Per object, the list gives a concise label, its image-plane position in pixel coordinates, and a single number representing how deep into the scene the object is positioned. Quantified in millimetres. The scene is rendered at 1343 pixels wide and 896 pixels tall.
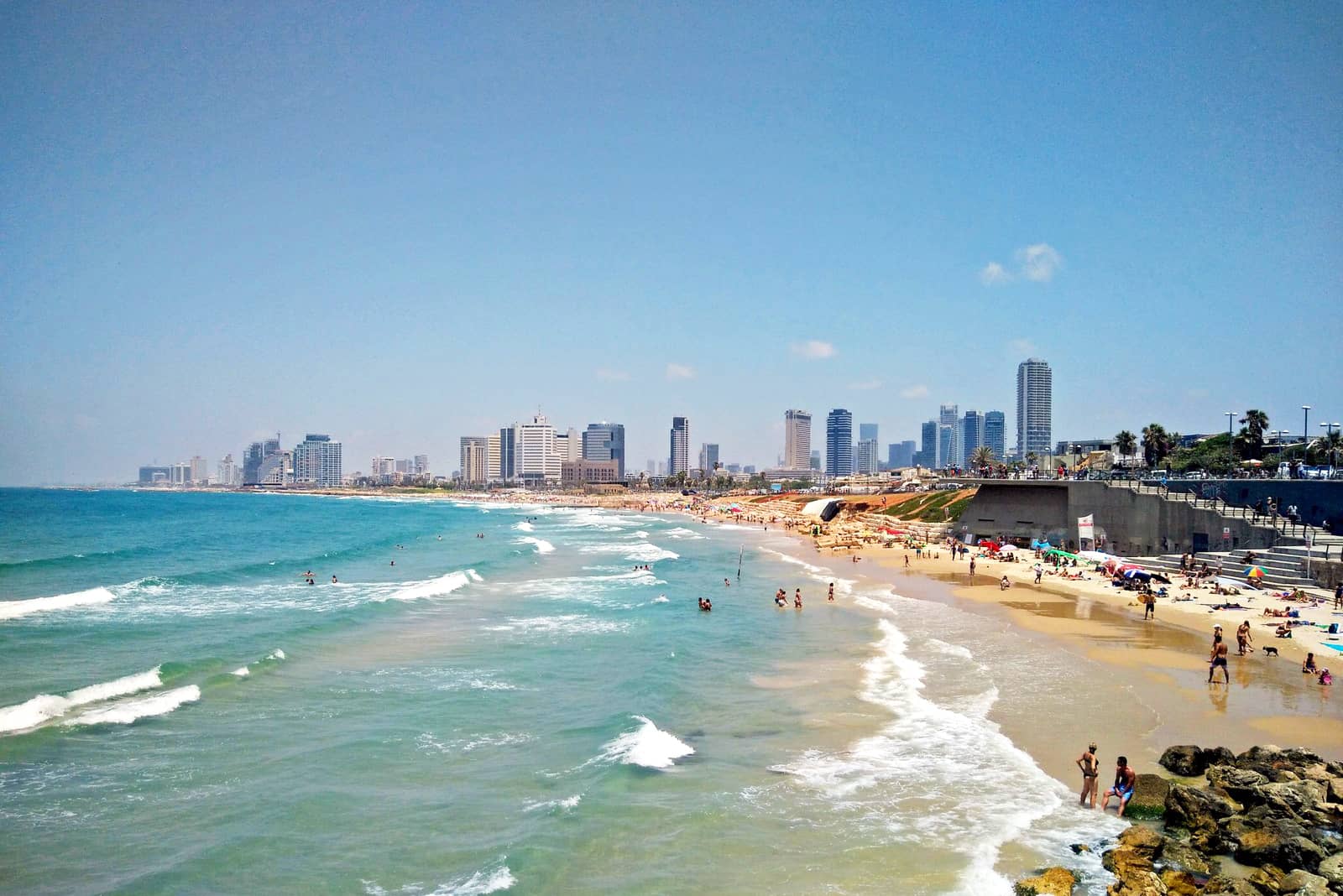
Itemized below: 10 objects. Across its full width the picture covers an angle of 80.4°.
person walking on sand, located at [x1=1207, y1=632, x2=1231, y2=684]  20438
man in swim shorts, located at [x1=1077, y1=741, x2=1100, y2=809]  13555
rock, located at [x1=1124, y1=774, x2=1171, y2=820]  12992
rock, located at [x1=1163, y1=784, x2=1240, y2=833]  12211
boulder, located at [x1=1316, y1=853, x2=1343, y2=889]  10234
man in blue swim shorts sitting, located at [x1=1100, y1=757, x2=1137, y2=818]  13281
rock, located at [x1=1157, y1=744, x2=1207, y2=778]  14461
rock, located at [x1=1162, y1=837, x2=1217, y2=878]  10953
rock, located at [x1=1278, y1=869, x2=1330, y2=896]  9898
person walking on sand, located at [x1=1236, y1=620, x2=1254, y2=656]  23656
